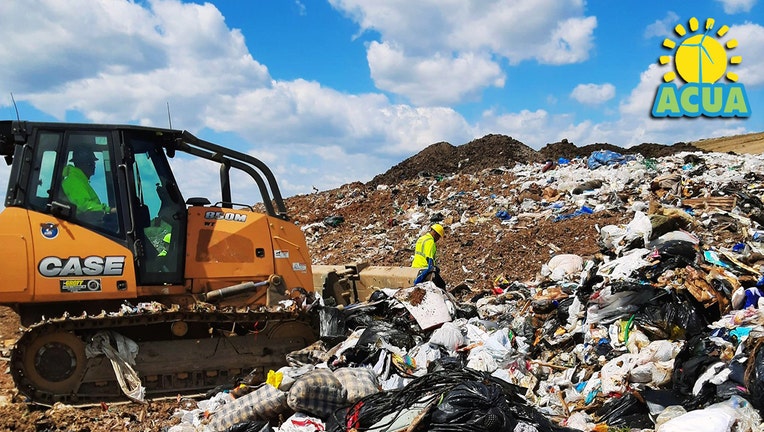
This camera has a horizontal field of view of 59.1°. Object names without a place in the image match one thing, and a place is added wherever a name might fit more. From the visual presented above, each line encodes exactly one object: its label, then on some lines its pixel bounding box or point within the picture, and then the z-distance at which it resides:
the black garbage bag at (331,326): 6.86
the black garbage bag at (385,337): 6.54
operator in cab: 6.11
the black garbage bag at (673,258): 6.86
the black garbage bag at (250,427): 5.07
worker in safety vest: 9.23
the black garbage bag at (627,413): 4.86
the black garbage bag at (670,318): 6.09
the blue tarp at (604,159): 17.83
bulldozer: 5.98
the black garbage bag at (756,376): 4.46
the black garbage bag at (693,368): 4.85
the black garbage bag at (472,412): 4.26
